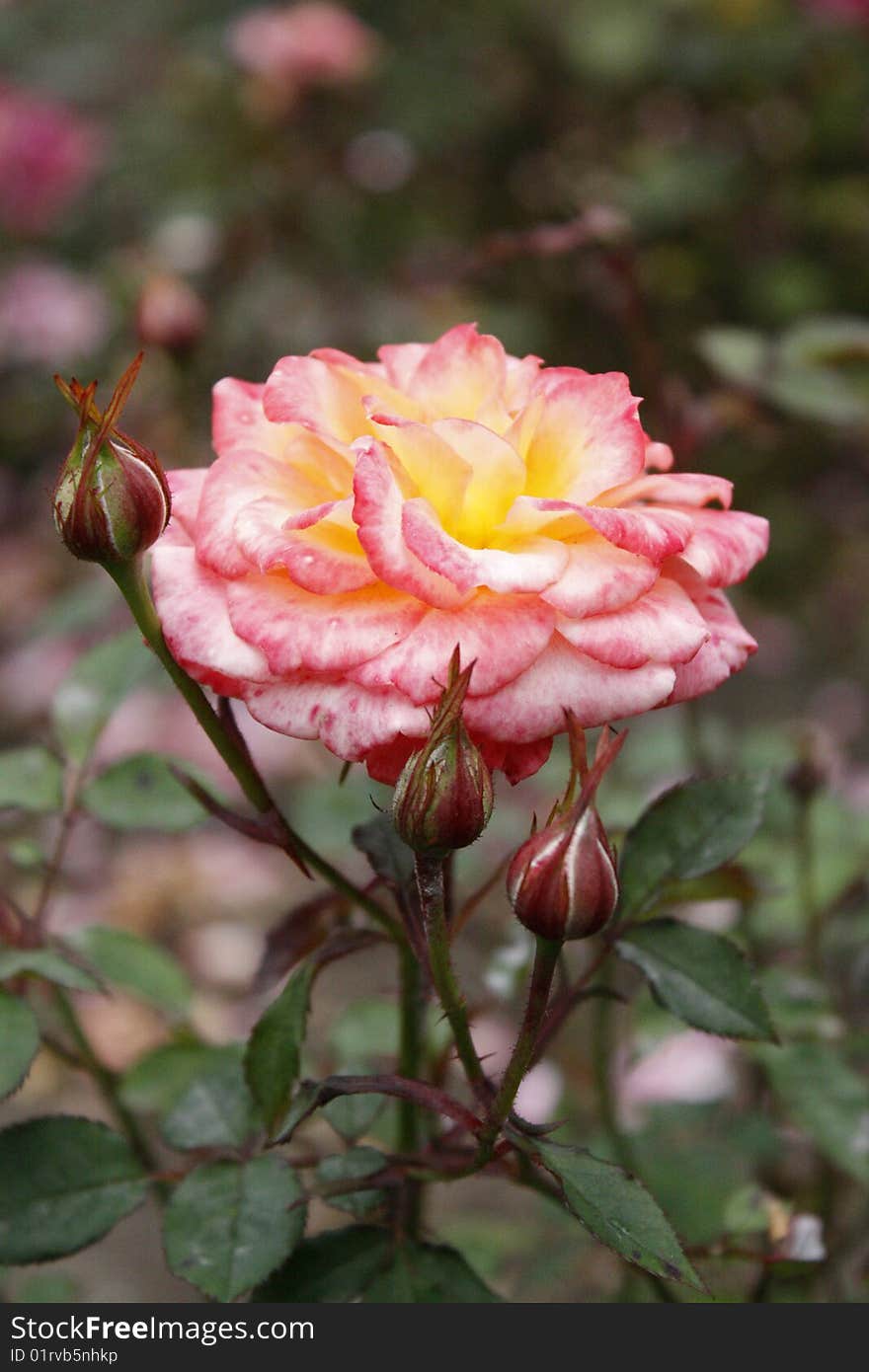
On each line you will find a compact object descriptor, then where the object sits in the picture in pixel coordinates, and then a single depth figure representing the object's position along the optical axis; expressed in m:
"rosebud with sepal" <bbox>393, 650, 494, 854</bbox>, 0.39
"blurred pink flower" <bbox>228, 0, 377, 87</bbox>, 1.56
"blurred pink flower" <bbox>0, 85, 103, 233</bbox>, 1.83
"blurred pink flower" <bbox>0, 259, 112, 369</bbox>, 1.87
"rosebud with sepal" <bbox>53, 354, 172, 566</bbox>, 0.40
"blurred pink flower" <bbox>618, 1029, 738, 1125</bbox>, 0.79
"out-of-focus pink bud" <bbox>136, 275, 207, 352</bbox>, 0.76
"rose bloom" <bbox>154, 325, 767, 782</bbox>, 0.40
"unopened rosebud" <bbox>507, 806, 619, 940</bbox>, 0.39
